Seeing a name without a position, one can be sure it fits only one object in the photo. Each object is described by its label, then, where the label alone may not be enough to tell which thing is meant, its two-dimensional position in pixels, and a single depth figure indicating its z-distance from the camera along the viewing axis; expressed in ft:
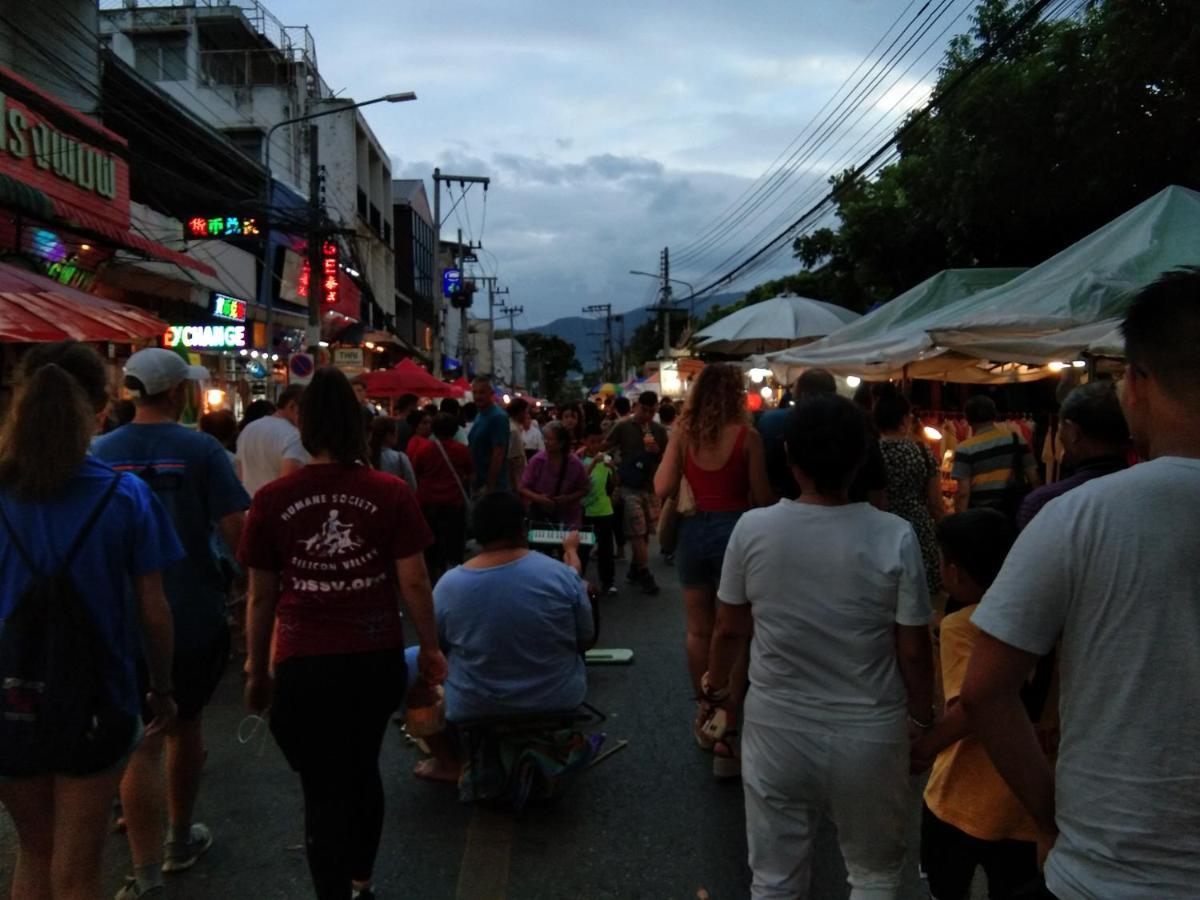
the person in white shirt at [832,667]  7.91
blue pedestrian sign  121.60
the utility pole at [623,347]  263.35
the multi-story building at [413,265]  166.91
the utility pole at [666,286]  155.94
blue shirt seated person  13.65
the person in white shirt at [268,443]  19.44
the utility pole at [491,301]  216.45
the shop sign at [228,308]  58.39
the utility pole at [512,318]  297.12
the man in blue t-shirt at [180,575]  11.30
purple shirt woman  26.71
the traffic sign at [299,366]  46.05
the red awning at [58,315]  21.59
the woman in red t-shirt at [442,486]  26.27
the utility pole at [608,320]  280.10
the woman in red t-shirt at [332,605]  9.80
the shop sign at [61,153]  35.53
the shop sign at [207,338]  52.75
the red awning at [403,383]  58.02
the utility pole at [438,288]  93.82
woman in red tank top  14.89
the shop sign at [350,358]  67.15
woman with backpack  8.18
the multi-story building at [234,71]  99.60
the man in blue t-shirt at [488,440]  27.63
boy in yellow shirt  7.99
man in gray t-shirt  4.90
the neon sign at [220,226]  54.85
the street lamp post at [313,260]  57.53
